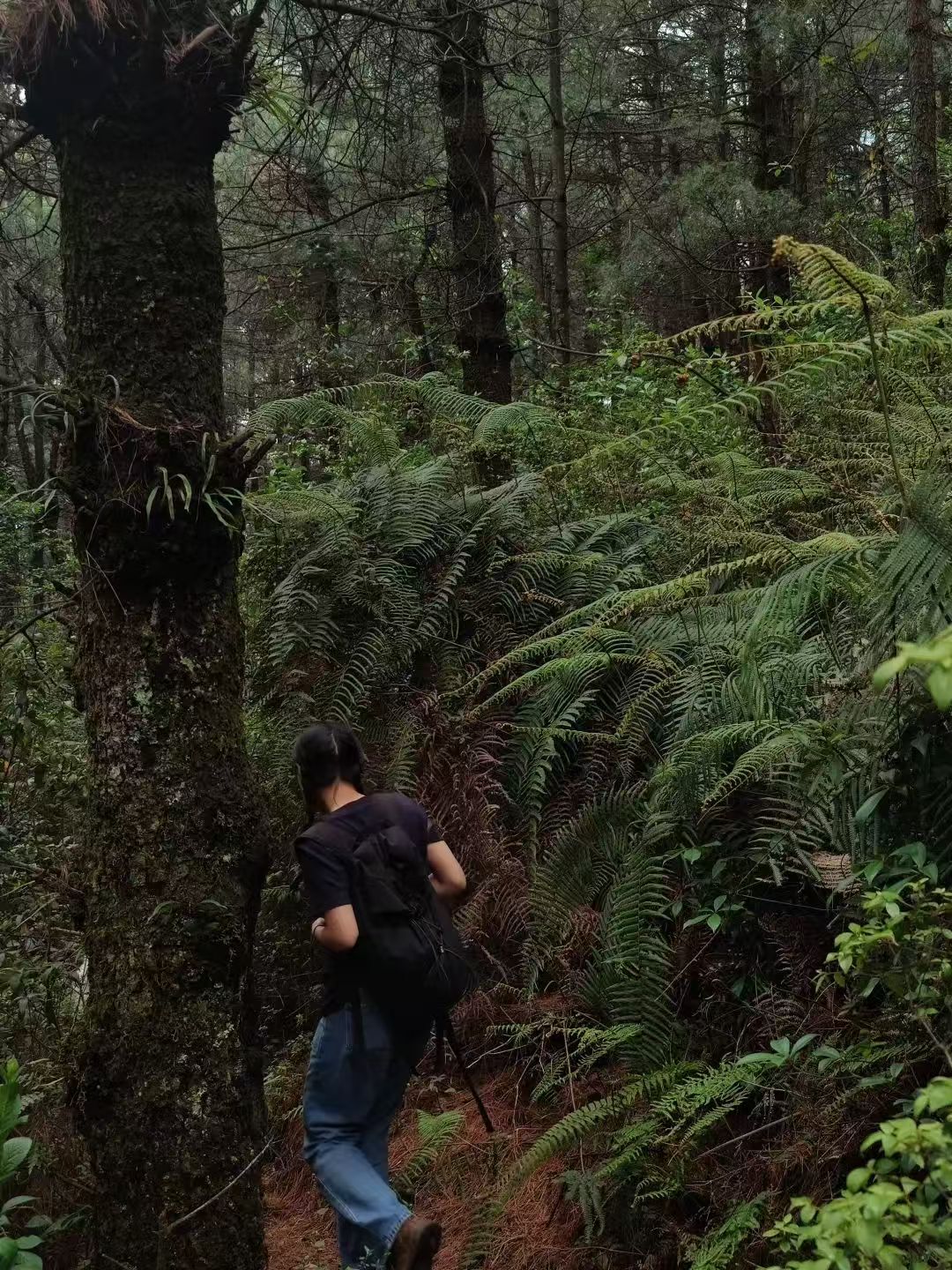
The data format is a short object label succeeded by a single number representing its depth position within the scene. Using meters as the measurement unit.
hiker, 3.17
